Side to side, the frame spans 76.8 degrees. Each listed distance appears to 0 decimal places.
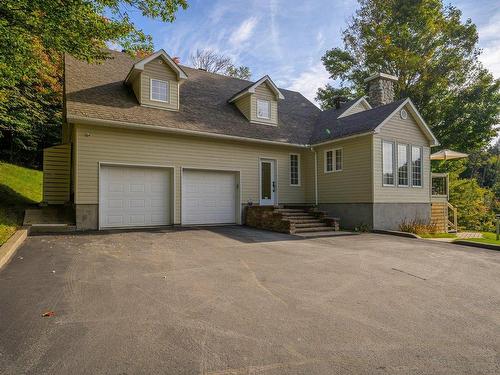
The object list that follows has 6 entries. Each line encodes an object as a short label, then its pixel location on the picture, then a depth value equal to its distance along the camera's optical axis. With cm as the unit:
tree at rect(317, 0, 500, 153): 2083
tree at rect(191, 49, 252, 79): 3064
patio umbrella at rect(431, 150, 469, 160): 1604
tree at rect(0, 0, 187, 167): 791
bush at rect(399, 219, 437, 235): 1285
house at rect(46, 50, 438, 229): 1116
